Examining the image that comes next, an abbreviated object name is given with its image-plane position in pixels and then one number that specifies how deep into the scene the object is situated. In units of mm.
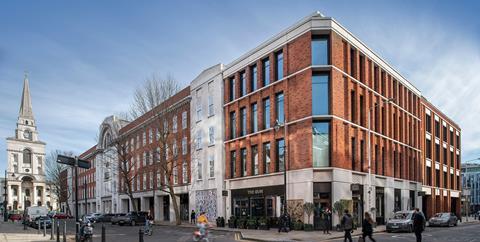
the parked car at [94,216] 58281
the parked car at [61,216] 76600
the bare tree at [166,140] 43250
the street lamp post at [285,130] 33719
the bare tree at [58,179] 86025
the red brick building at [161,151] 45938
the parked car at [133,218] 48719
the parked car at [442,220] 38781
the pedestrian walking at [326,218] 28469
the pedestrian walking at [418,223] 18548
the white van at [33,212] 49625
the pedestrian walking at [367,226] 18484
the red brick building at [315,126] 32750
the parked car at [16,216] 78538
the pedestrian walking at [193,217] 45688
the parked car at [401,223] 30164
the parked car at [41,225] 42500
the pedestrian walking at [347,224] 19891
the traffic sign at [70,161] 17052
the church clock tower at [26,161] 139625
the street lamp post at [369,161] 34525
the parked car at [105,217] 61231
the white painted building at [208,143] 44062
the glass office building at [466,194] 60025
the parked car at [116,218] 51806
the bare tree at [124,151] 53678
